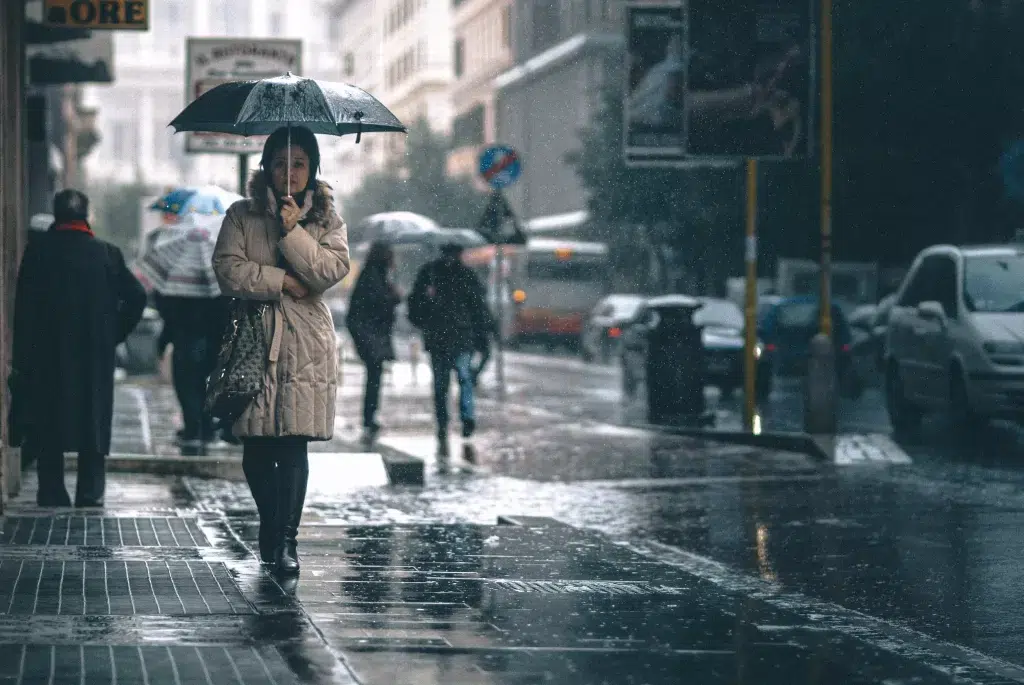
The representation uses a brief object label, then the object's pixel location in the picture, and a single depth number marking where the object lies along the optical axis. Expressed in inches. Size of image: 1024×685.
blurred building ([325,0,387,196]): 4448.1
